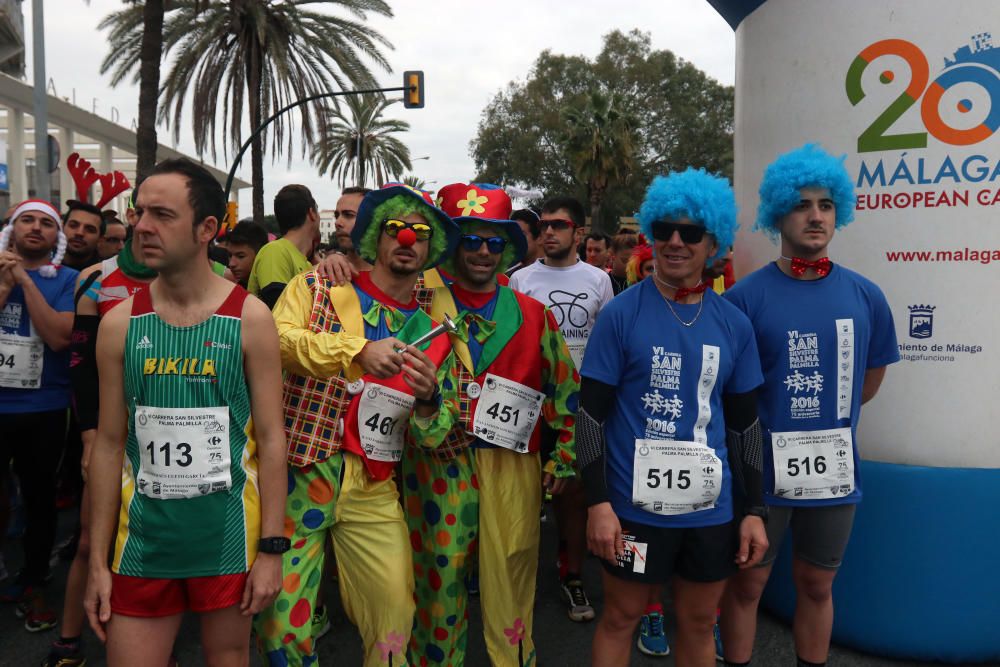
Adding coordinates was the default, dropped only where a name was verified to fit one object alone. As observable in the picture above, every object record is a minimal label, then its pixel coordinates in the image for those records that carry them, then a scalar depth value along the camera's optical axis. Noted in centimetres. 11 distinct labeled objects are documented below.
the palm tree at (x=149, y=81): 1153
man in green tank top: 200
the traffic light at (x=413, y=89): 1656
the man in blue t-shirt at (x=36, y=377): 358
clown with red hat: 282
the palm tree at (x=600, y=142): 3319
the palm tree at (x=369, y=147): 3353
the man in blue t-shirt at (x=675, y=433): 243
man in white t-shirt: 401
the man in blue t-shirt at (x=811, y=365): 275
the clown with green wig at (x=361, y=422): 238
